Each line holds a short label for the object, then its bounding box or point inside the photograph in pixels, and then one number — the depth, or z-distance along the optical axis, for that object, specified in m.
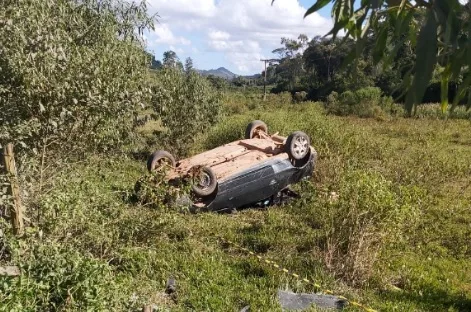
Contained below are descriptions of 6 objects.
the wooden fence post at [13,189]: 4.32
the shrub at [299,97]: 34.12
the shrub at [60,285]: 3.67
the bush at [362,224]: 5.88
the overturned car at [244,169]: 8.23
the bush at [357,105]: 24.12
